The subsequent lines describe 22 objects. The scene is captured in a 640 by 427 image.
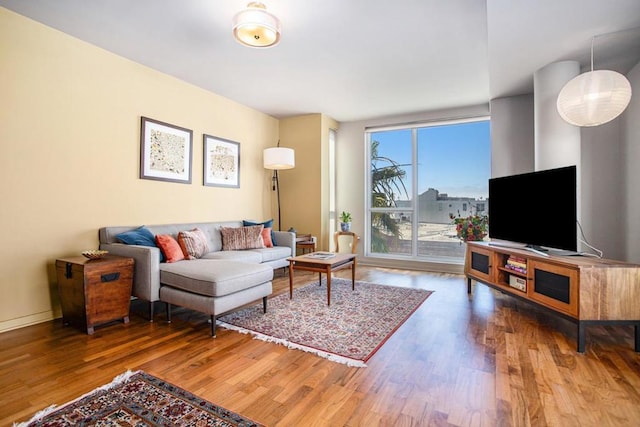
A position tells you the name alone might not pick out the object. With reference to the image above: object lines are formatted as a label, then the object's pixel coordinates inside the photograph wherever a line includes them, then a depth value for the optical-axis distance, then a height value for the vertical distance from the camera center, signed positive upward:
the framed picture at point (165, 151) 3.65 +0.78
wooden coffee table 3.30 -0.52
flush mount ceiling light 2.33 +1.42
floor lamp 4.87 +0.88
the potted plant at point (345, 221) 5.63 -0.10
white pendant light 2.42 +0.94
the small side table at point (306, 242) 5.04 -0.42
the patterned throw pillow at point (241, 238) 4.29 -0.31
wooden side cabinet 2.54 -0.62
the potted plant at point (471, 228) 4.35 -0.17
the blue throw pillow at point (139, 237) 3.18 -0.23
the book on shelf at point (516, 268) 2.89 -0.49
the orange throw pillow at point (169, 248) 3.26 -0.34
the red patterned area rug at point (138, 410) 1.48 -0.96
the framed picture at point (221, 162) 4.48 +0.78
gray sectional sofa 2.58 -0.56
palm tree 5.75 +0.44
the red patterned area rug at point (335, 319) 2.32 -0.93
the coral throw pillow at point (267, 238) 4.60 -0.33
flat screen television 2.64 +0.07
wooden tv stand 2.23 -0.54
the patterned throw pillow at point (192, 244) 3.52 -0.32
